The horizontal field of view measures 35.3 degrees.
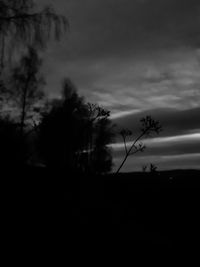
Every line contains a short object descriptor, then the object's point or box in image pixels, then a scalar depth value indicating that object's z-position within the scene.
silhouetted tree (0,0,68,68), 7.73
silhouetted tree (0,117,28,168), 7.70
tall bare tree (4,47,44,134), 18.33
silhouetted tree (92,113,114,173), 30.50
